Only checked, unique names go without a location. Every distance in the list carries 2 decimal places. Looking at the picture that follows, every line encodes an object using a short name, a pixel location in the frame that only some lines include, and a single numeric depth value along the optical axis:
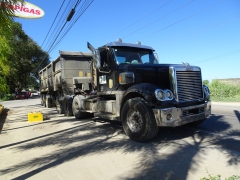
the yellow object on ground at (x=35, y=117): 9.33
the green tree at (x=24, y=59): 36.38
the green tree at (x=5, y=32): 4.66
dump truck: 4.74
